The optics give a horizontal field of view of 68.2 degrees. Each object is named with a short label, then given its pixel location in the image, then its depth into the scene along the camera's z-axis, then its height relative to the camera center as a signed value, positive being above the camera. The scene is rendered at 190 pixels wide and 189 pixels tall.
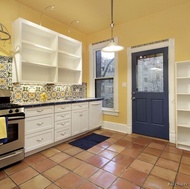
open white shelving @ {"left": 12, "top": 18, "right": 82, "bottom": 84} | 2.65 +0.90
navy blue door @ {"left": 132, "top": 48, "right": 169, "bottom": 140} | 3.19 -0.02
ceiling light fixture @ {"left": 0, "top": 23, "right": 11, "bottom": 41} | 2.64 +1.13
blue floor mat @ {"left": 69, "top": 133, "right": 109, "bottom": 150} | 2.94 -1.09
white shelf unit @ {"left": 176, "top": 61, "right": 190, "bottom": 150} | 2.87 -0.18
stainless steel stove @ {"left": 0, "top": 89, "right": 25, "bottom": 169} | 2.04 -0.67
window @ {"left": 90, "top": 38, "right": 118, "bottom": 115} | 3.95 +0.46
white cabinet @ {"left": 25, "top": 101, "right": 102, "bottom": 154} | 2.46 -0.61
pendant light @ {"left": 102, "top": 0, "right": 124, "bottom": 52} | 2.35 +0.78
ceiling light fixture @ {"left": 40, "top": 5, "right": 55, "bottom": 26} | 2.94 +1.85
